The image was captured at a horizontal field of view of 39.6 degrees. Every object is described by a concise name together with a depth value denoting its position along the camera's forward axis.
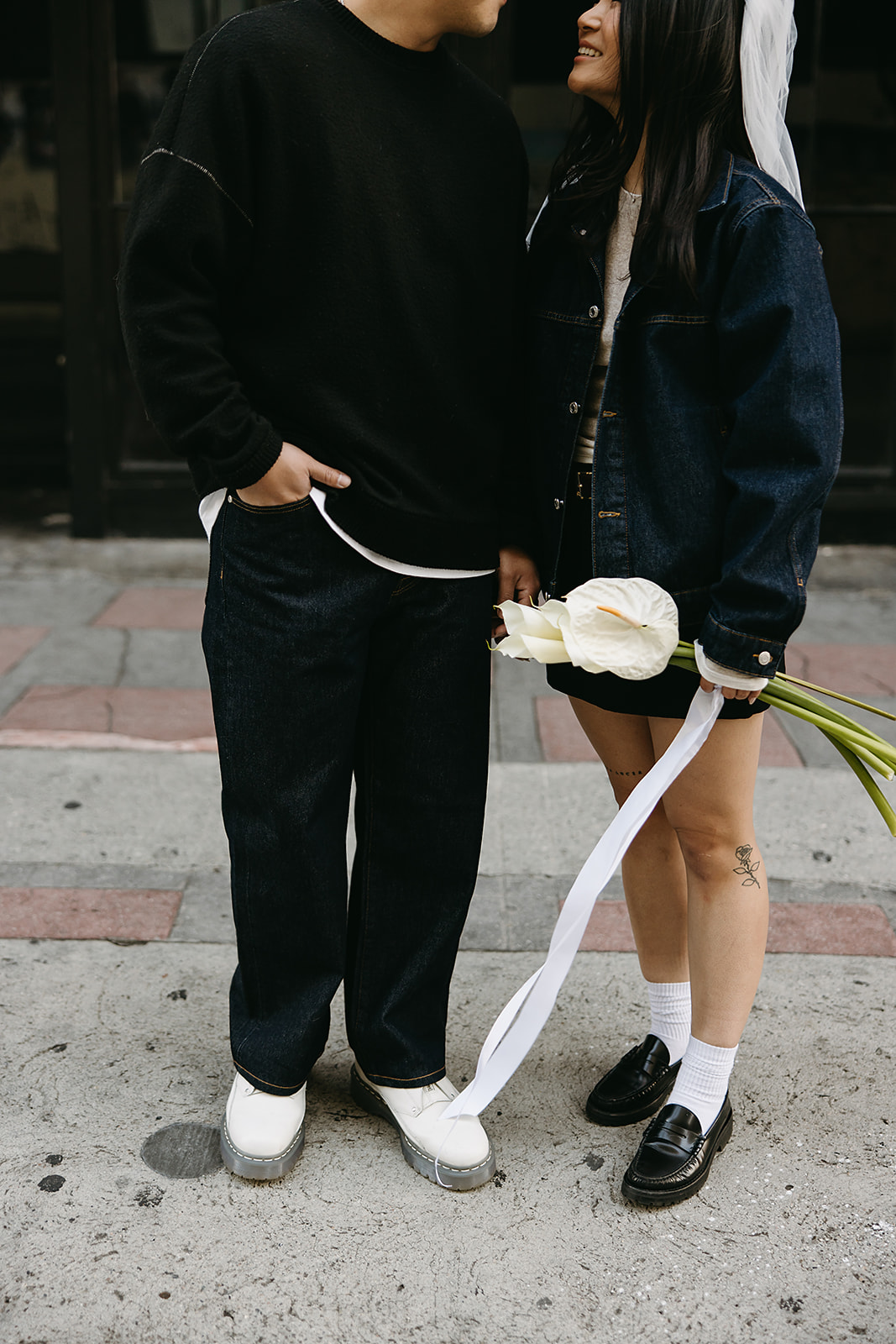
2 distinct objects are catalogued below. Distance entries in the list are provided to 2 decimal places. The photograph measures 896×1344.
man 1.81
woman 1.80
